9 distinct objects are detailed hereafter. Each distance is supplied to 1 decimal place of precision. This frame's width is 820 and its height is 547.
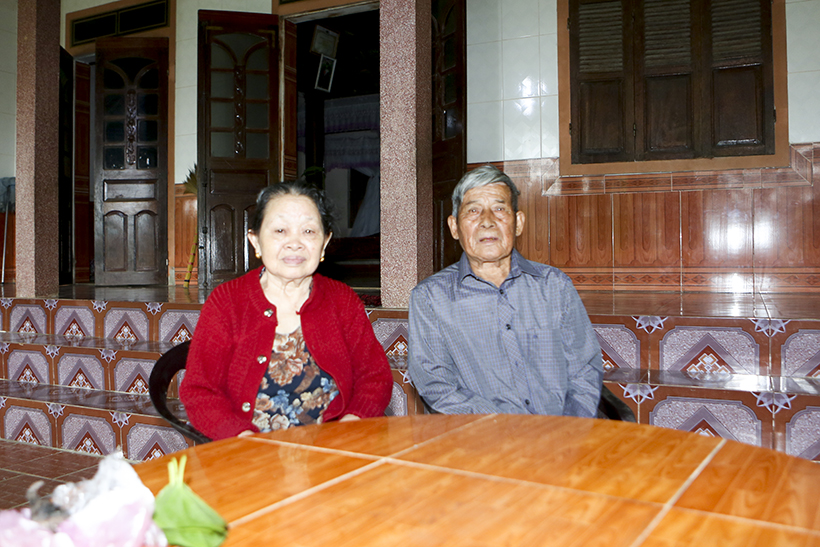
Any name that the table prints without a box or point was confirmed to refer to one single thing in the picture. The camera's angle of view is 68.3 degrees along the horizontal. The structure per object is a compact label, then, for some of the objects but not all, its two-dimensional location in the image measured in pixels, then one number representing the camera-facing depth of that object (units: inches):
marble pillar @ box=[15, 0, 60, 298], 192.7
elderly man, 68.0
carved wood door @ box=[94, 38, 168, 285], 262.7
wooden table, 28.6
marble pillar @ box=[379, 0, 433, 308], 146.9
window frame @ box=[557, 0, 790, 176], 187.6
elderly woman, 63.7
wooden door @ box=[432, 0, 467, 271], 180.4
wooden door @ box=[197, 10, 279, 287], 233.1
